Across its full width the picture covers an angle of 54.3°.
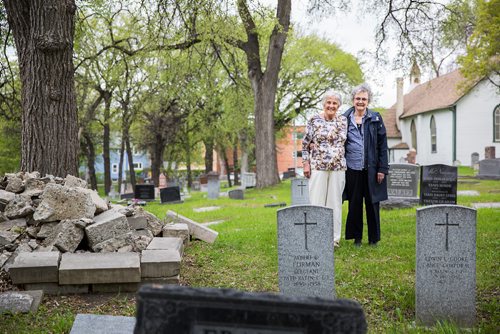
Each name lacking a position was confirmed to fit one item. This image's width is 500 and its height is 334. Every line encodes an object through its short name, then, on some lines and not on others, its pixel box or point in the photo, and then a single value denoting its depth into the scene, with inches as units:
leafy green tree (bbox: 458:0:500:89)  863.7
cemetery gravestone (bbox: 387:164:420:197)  516.7
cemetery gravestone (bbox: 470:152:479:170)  1326.5
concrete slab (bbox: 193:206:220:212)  614.6
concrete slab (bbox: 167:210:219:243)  317.7
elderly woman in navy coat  272.7
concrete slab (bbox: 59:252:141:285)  198.4
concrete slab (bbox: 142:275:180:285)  208.7
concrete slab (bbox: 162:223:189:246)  288.5
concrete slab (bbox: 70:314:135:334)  133.3
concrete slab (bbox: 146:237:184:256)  240.2
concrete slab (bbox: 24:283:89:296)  199.2
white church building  1414.9
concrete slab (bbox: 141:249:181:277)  207.8
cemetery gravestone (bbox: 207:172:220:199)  844.0
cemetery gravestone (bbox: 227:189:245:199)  738.8
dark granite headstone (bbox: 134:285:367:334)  71.6
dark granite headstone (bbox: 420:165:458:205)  456.1
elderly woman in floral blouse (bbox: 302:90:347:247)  266.7
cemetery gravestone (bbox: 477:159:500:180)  847.1
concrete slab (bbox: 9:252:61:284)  195.5
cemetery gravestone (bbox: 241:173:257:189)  1149.7
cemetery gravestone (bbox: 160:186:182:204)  807.1
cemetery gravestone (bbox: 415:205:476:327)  161.6
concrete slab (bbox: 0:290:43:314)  172.6
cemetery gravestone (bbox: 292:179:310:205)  490.0
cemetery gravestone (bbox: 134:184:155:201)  902.4
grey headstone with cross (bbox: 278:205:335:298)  175.8
